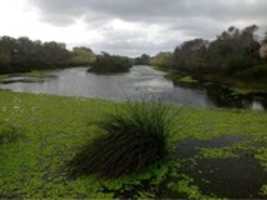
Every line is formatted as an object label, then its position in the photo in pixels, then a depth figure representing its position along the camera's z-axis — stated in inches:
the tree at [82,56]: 2711.6
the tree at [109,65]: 1755.7
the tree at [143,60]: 3848.4
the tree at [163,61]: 2783.2
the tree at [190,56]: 1629.6
